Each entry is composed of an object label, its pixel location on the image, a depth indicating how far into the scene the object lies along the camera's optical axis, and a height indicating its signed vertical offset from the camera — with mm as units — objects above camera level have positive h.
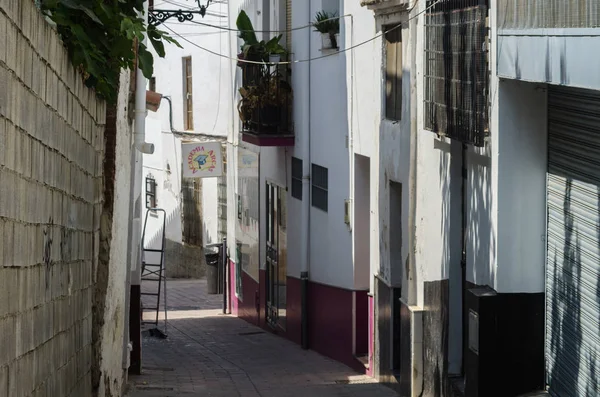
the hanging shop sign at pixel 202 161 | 23984 +1728
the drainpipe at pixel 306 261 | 18234 -336
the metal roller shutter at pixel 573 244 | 7492 -21
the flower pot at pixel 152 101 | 16516 +2074
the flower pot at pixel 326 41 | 17188 +3101
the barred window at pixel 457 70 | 9055 +1521
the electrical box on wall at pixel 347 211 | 16234 +428
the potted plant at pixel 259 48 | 19359 +3369
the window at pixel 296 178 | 18750 +1067
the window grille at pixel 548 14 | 6770 +1543
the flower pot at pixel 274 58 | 19547 +3212
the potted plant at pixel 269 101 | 19281 +2435
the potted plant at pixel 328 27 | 17062 +3301
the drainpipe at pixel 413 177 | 11805 +697
